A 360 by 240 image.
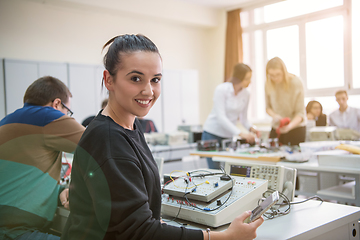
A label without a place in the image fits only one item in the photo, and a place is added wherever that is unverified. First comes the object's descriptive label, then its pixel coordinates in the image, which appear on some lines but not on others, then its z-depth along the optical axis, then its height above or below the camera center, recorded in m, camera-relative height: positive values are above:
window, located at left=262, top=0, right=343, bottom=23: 5.05 +1.86
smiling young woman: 0.77 -0.15
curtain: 6.30 +1.50
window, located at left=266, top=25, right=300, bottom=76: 5.33 +1.27
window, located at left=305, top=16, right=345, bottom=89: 4.85 +0.95
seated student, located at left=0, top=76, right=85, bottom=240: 1.36 -0.20
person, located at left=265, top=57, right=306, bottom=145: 3.26 +0.08
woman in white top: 3.11 +0.03
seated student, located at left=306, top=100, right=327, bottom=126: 4.40 -0.06
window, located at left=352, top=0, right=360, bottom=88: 4.61 +1.04
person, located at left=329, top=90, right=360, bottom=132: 4.27 -0.11
